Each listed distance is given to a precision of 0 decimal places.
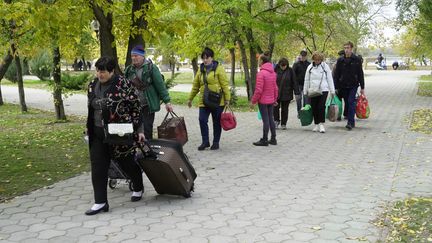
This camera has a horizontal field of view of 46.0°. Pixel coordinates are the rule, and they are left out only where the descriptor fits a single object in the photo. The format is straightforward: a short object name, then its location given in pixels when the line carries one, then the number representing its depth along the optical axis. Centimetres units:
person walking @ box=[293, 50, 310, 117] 1279
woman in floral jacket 514
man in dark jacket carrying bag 1116
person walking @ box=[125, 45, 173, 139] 709
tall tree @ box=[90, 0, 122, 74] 838
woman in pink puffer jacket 927
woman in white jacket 1073
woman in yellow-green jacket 855
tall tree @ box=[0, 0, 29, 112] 819
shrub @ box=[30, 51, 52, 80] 3115
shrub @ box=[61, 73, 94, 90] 2249
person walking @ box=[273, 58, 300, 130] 1152
